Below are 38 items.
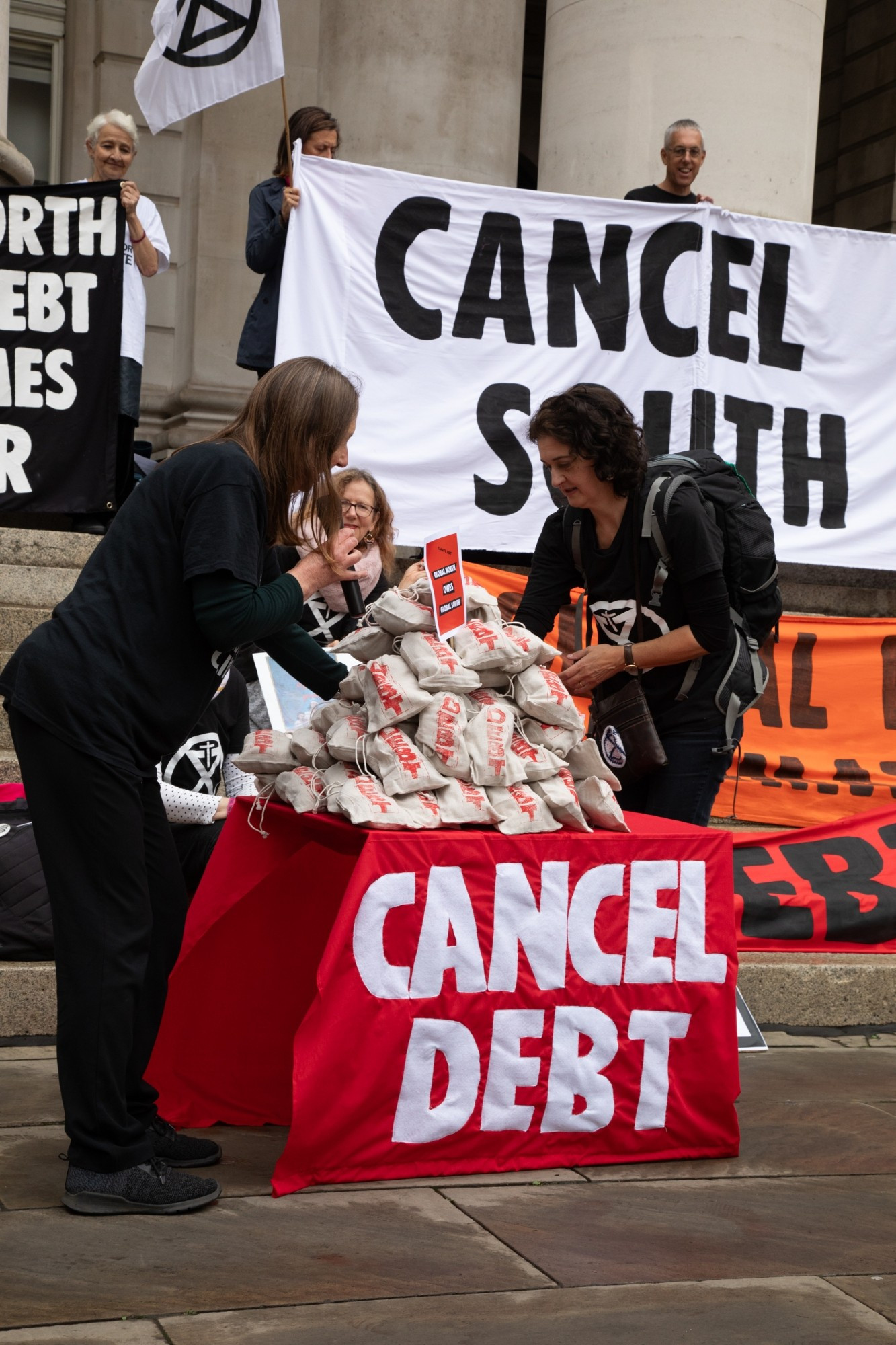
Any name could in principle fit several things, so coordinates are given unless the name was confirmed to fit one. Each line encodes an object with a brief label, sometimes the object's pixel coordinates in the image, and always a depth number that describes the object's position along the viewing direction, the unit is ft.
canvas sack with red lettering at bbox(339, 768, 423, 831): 11.48
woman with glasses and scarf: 18.34
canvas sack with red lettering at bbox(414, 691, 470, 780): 11.80
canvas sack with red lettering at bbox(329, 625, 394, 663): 12.34
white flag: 22.61
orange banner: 22.49
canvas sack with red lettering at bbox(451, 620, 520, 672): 12.12
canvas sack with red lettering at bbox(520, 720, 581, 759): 12.44
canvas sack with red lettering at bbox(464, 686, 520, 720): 12.21
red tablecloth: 11.57
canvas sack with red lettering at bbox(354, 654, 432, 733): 11.75
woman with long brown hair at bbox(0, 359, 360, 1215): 10.72
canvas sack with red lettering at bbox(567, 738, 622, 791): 12.64
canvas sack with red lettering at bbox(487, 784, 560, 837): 12.04
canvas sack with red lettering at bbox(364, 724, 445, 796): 11.71
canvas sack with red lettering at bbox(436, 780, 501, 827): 11.84
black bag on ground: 15.40
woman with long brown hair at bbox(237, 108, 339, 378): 22.97
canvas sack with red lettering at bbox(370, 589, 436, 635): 12.10
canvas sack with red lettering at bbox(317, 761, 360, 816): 11.78
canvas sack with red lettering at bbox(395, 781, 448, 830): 11.73
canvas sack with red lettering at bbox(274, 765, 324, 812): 12.10
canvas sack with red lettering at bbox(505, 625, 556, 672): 12.27
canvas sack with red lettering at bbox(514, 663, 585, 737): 12.25
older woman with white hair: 23.75
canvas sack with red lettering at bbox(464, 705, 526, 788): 11.85
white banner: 23.26
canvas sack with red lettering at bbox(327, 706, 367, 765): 11.99
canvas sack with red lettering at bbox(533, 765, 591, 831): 12.17
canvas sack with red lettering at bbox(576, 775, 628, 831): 12.52
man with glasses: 24.11
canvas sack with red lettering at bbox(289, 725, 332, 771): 12.49
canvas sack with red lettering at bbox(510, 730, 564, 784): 12.12
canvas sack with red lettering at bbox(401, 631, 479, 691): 11.82
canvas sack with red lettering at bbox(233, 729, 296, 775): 12.66
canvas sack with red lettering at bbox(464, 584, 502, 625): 12.55
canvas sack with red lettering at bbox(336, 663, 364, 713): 12.21
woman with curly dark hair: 13.80
